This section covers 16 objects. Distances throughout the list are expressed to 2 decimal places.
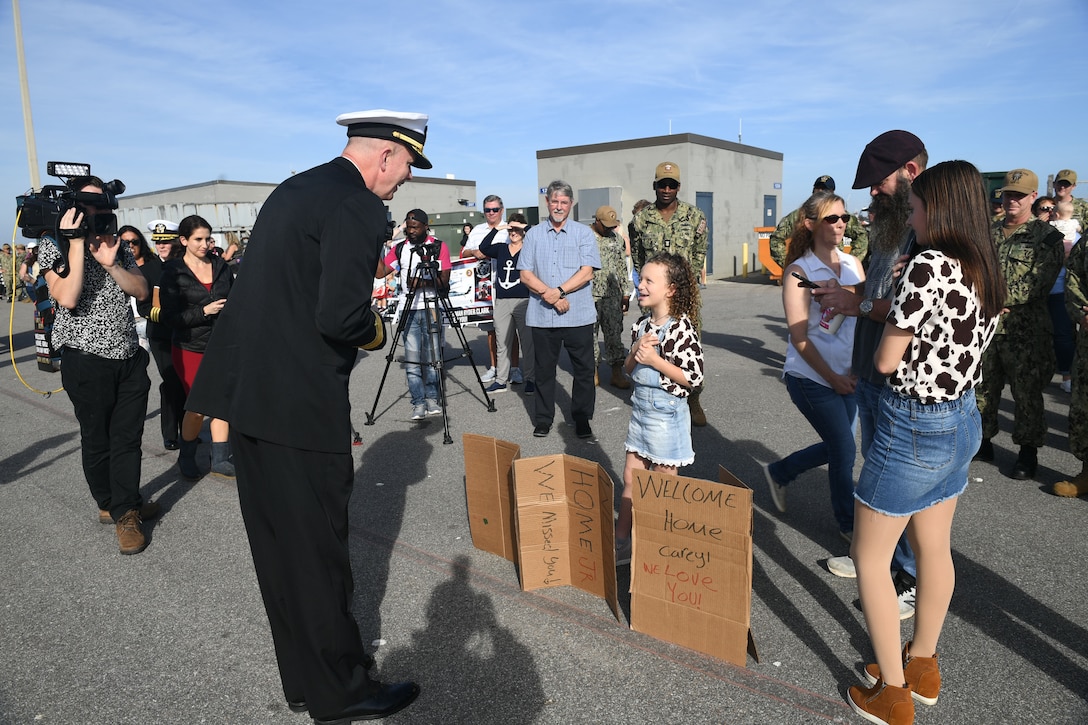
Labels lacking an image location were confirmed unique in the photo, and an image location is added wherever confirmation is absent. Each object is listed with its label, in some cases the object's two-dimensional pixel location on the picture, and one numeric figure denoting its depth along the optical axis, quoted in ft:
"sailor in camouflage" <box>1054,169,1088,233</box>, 25.73
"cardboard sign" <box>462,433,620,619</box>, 10.32
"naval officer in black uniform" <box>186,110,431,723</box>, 7.13
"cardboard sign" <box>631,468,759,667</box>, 8.60
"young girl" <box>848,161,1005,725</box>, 7.09
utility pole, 57.47
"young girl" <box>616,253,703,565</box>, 11.04
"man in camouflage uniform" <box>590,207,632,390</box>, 25.98
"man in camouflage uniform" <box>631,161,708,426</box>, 21.91
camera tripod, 20.26
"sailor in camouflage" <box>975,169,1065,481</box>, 14.99
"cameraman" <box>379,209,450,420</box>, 20.83
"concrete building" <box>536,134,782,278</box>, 66.33
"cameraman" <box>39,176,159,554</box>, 12.94
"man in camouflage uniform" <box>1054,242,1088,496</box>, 13.99
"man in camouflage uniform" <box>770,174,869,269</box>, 20.98
